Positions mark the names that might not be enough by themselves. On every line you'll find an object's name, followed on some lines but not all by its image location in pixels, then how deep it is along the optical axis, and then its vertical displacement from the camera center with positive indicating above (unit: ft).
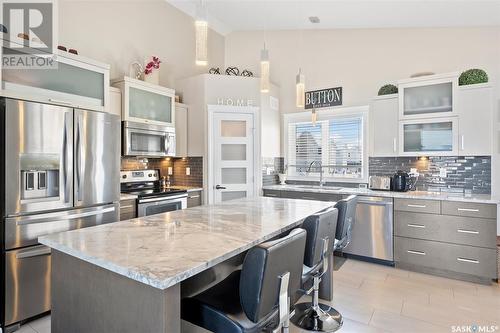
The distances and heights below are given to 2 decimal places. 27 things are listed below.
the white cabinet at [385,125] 13.24 +1.89
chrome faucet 15.86 -0.22
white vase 13.17 +4.05
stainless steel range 11.66 -1.13
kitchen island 3.78 -1.33
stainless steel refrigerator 7.58 -0.57
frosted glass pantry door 15.01 +0.52
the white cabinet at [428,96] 11.93 +2.97
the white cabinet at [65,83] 8.06 +2.53
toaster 13.51 -0.78
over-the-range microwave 11.90 +1.14
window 15.21 +1.04
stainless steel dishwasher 12.20 -2.74
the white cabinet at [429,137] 12.01 +1.27
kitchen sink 14.72 -1.10
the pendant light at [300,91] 9.29 +2.40
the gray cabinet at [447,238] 10.46 -2.74
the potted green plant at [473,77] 11.54 +3.57
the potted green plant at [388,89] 13.47 +3.57
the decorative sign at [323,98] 15.55 +3.72
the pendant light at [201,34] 6.29 +2.91
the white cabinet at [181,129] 14.71 +1.90
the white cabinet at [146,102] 11.91 +2.79
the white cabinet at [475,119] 11.41 +1.86
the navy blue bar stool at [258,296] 3.97 -1.96
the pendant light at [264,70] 8.19 +2.72
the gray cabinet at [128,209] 10.95 -1.65
